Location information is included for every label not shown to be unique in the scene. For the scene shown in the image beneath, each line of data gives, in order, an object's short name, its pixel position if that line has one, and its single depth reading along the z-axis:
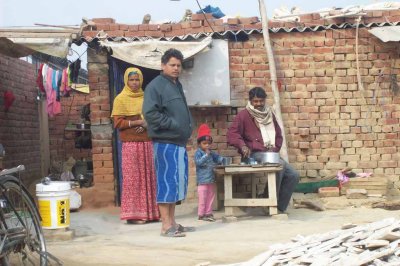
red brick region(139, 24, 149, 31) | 7.70
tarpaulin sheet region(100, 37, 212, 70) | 7.18
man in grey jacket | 5.52
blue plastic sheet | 7.97
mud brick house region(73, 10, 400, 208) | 7.82
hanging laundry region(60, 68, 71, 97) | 9.18
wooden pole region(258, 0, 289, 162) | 7.54
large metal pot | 6.73
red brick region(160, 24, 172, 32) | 7.70
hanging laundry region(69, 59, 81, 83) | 7.96
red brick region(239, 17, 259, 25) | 7.75
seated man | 6.82
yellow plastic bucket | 5.22
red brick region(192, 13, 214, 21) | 7.72
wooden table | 6.57
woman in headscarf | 6.61
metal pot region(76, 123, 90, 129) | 9.93
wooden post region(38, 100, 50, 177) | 11.17
